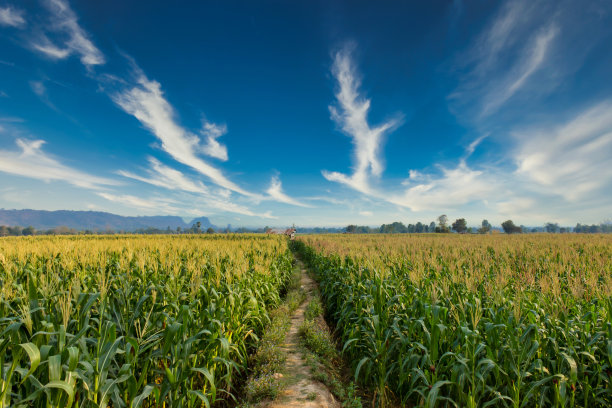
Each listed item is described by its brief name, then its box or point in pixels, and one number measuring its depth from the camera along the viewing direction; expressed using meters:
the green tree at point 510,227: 126.12
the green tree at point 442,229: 101.69
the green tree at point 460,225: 124.12
